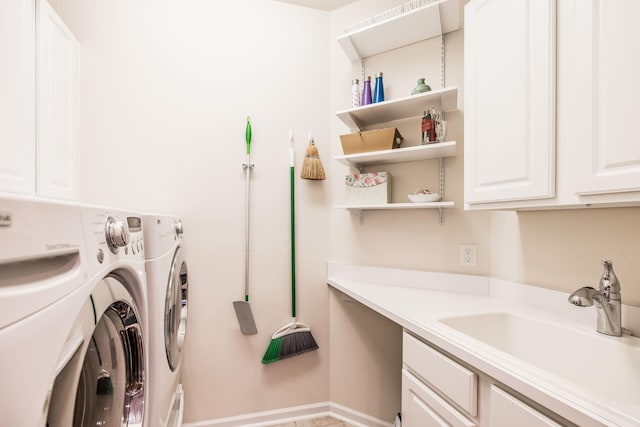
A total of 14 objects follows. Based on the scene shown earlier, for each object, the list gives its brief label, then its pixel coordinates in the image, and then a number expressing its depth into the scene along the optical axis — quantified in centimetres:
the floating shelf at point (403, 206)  152
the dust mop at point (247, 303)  182
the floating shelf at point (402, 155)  150
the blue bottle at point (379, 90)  175
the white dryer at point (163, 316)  95
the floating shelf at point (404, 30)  152
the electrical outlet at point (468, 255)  161
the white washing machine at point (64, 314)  33
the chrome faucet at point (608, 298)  95
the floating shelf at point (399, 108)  152
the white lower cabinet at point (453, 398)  73
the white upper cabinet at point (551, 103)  80
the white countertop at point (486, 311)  62
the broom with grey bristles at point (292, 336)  185
